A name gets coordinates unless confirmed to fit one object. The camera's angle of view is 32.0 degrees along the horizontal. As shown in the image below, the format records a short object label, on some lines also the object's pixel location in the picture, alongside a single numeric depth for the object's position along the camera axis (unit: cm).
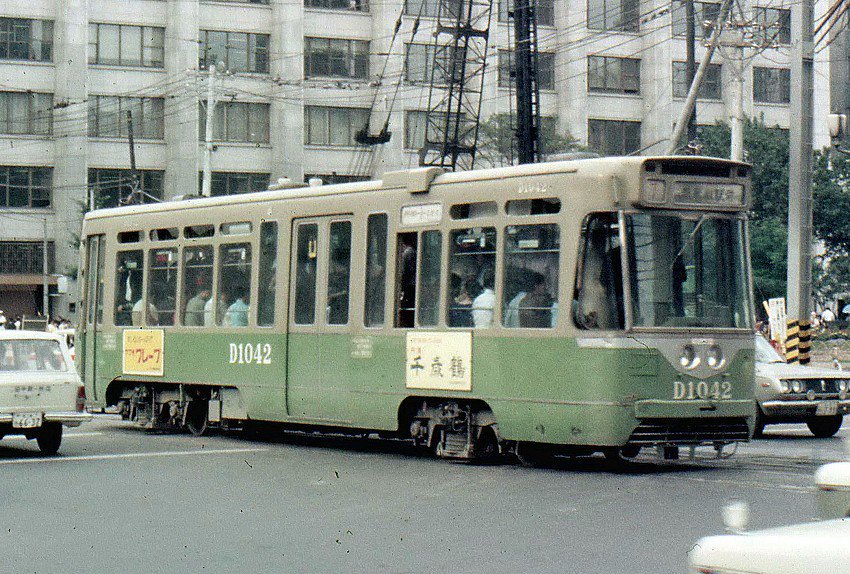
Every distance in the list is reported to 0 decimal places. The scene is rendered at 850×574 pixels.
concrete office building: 6212
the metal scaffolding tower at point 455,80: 3664
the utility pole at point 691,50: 2961
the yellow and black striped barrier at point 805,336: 2638
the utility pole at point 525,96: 3191
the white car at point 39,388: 1639
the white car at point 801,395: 2009
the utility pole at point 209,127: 4291
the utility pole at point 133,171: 4831
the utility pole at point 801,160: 2636
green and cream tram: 1398
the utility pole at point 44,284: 6177
